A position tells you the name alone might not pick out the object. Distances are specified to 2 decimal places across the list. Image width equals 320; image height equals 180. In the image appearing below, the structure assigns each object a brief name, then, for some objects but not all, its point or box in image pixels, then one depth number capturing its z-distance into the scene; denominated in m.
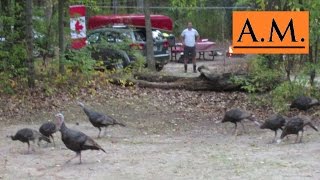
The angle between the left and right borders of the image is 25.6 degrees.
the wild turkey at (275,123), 13.03
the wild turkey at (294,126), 12.40
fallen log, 19.22
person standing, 27.94
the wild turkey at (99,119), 13.67
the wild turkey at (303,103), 15.62
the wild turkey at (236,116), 14.20
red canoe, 33.47
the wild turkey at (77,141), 10.80
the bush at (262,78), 17.45
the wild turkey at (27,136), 11.95
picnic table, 35.34
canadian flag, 20.47
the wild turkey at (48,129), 12.61
